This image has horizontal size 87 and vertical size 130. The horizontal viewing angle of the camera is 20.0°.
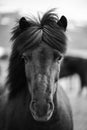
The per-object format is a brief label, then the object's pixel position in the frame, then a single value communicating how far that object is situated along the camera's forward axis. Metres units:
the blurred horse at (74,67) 10.99
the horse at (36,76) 2.29
